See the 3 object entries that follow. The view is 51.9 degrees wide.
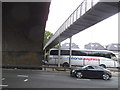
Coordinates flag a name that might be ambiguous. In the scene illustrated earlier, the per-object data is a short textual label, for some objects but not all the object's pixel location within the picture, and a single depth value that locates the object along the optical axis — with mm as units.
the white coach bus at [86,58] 20711
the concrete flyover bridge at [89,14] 6740
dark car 12127
